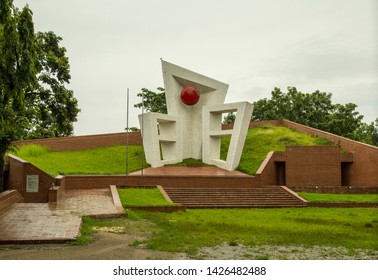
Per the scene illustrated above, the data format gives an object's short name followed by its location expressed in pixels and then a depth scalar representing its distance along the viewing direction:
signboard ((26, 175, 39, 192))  14.30
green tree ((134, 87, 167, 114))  35.44
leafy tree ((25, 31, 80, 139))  20.27
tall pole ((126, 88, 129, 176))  18.10
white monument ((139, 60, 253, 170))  21.14
